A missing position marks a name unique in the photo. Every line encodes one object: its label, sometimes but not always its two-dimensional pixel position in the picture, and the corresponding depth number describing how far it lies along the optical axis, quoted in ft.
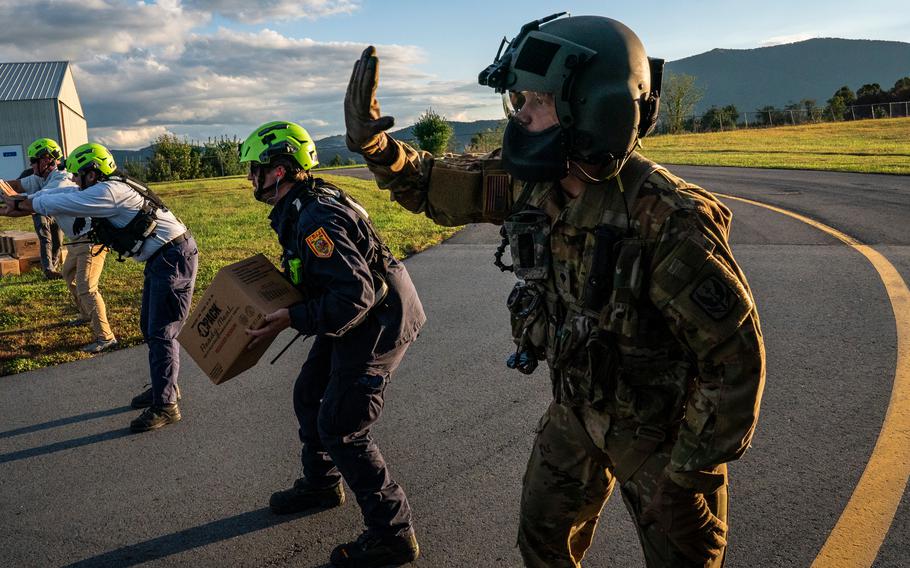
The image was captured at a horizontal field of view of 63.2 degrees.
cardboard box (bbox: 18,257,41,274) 39.06
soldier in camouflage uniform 6.68
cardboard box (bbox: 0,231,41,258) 39.09
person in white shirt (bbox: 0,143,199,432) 17.95
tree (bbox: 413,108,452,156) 160.97
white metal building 141.79
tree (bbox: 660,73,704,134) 215.63
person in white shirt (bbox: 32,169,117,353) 24.17
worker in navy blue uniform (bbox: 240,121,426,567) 11.10
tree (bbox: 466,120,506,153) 165.53
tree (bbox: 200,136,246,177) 157.89
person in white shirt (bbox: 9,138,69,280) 28.60
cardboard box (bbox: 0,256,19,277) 37.96
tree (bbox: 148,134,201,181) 162.91
